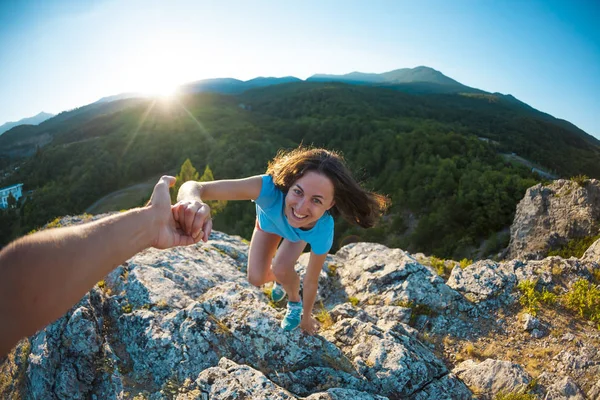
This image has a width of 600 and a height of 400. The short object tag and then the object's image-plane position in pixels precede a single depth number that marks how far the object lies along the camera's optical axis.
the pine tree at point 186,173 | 28.22
